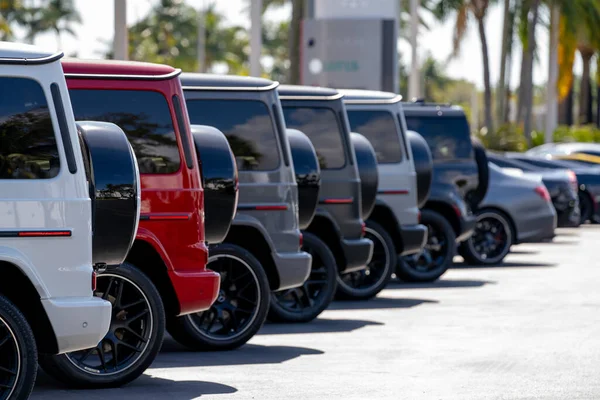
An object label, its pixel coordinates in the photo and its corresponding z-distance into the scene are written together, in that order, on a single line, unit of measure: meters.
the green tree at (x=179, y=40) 78.06
